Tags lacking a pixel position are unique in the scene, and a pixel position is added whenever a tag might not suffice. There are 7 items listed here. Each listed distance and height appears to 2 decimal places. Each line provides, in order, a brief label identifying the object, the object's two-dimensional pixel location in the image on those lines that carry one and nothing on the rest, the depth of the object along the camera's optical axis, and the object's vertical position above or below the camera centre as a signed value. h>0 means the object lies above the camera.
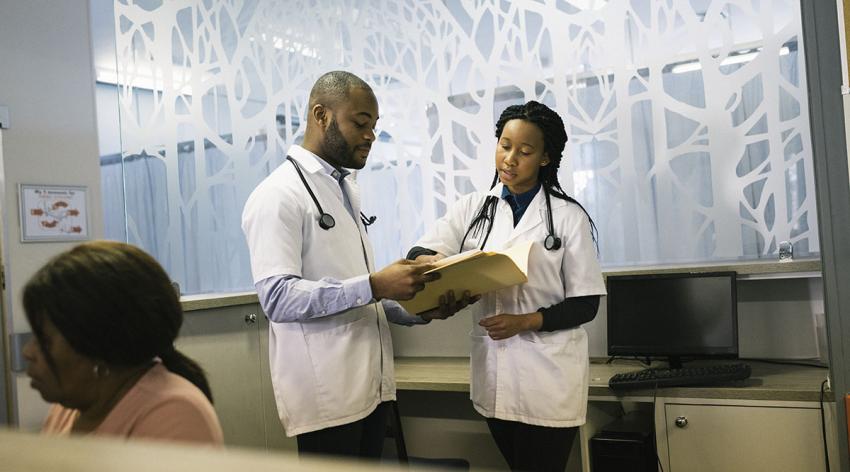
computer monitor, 2.76 -0.29
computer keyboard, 2.54 -0.46
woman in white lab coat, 2.07 -0.17
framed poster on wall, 2.84 +0.25
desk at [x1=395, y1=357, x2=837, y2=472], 2.41 -0.61
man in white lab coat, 1.82 -0.06
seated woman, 1.14 -0.10
